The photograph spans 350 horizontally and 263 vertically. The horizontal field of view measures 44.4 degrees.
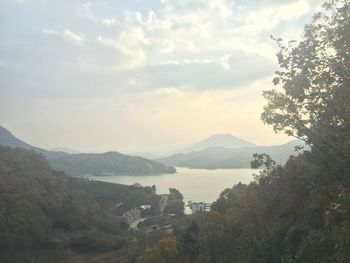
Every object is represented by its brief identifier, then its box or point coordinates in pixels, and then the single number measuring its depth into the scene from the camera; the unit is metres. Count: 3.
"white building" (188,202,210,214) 64.35
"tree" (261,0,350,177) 7.02
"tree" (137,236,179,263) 24.12
